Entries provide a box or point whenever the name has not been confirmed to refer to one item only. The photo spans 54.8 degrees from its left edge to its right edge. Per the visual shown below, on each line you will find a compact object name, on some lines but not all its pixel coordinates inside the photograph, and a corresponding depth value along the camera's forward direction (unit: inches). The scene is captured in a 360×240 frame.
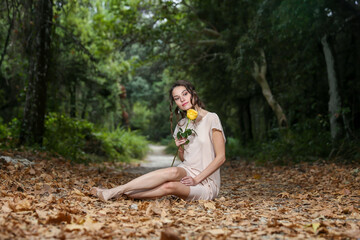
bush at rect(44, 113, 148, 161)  345.8
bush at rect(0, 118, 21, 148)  312.1
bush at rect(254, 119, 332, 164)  343.3
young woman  145.1
